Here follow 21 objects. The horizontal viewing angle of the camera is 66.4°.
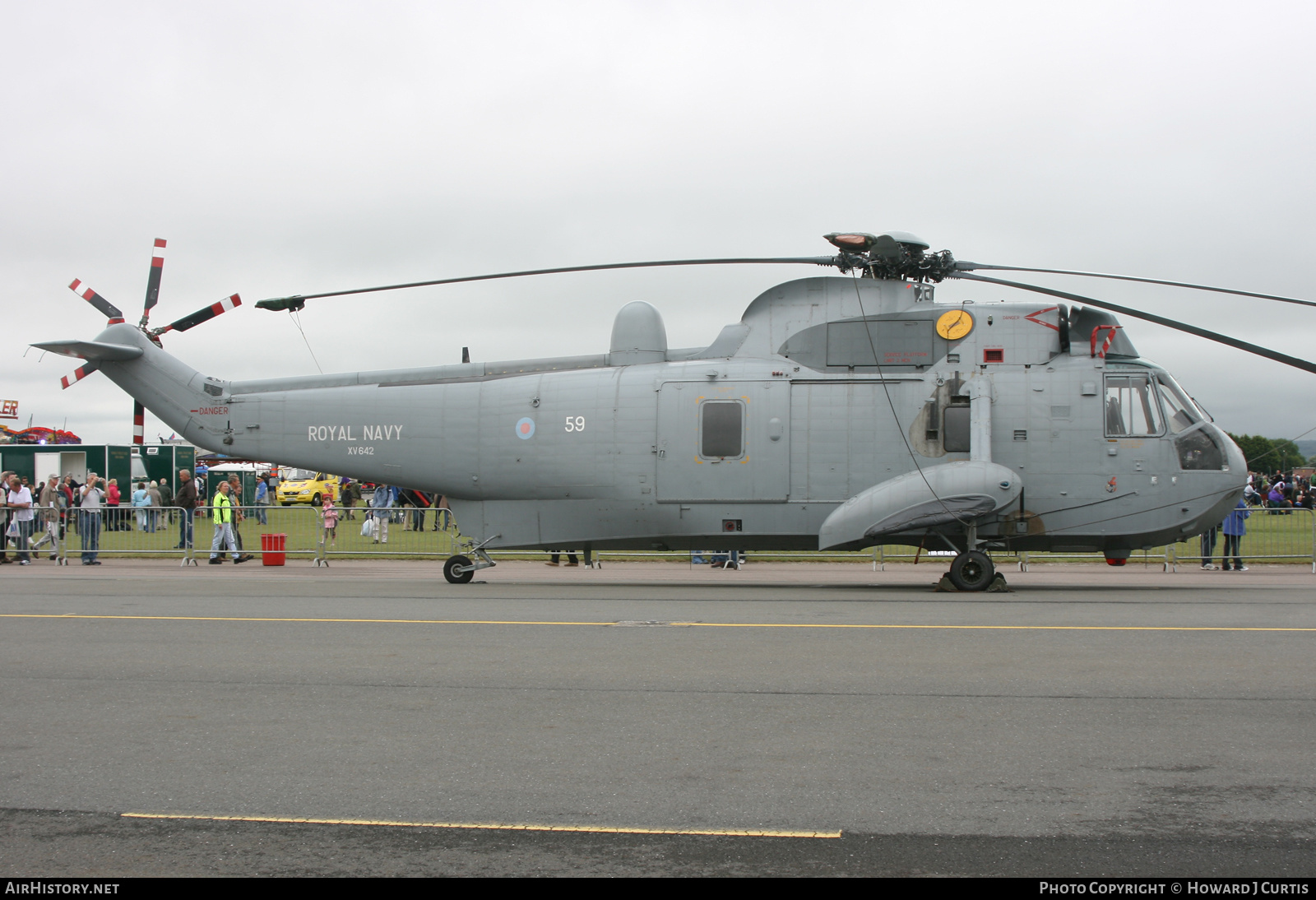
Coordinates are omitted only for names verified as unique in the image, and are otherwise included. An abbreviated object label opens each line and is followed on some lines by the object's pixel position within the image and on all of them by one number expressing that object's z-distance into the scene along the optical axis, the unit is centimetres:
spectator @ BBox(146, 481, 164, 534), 3738
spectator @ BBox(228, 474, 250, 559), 2308
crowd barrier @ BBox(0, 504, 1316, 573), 2017
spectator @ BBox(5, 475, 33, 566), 2300
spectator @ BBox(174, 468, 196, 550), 2244
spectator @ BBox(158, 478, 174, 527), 4201
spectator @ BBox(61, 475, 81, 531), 2855
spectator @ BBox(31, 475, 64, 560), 2297
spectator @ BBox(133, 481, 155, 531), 3369
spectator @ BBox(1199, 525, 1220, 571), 2038
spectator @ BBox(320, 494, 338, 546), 2350
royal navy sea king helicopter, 1470
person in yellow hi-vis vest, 2231
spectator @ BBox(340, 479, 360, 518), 3996
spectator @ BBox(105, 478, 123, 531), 2343
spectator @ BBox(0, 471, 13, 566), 2298
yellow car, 5003
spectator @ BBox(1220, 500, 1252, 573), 1969
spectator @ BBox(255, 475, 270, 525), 4606
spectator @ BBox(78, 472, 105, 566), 2220
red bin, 2180
